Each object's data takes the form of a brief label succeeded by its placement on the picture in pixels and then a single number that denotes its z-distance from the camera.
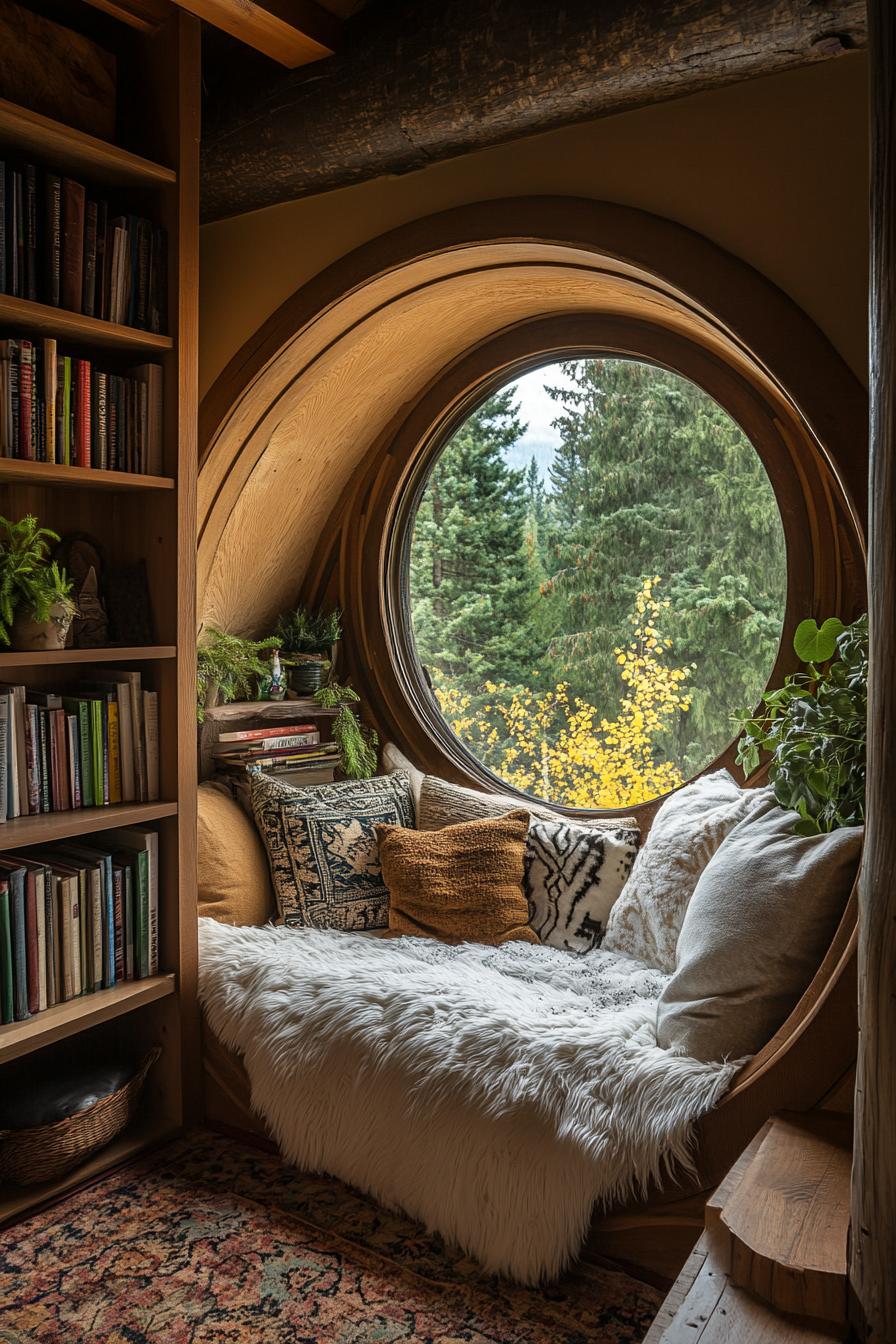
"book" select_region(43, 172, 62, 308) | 2.19
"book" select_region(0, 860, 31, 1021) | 2.13
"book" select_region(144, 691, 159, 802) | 2.43
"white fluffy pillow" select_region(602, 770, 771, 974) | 2.32
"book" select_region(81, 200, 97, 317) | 2.27
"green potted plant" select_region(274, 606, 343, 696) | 3.32
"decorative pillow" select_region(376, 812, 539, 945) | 2.65
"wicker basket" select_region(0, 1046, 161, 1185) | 2.13
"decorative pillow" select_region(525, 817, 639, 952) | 2.60
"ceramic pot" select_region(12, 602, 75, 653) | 2.20
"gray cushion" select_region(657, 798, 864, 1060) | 1.82
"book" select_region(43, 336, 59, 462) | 2.19
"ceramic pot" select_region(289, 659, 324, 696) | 3.32
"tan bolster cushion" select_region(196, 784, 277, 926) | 2.78
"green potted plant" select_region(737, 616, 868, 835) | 1.84
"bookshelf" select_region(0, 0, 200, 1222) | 2.28
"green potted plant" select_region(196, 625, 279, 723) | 3.04
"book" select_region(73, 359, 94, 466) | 2.26
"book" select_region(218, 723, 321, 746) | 3.03
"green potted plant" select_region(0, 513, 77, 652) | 2.16
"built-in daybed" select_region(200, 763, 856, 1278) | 1.69
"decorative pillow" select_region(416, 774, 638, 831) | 2.91
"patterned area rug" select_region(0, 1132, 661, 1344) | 1.77
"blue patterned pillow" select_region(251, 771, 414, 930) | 2.78
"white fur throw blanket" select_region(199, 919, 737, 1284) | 1.83
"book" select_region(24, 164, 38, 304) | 2.15
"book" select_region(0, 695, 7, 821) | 2.15
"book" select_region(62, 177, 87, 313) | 2.21
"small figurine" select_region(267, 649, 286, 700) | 3.21
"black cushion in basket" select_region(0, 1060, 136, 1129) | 2.15
